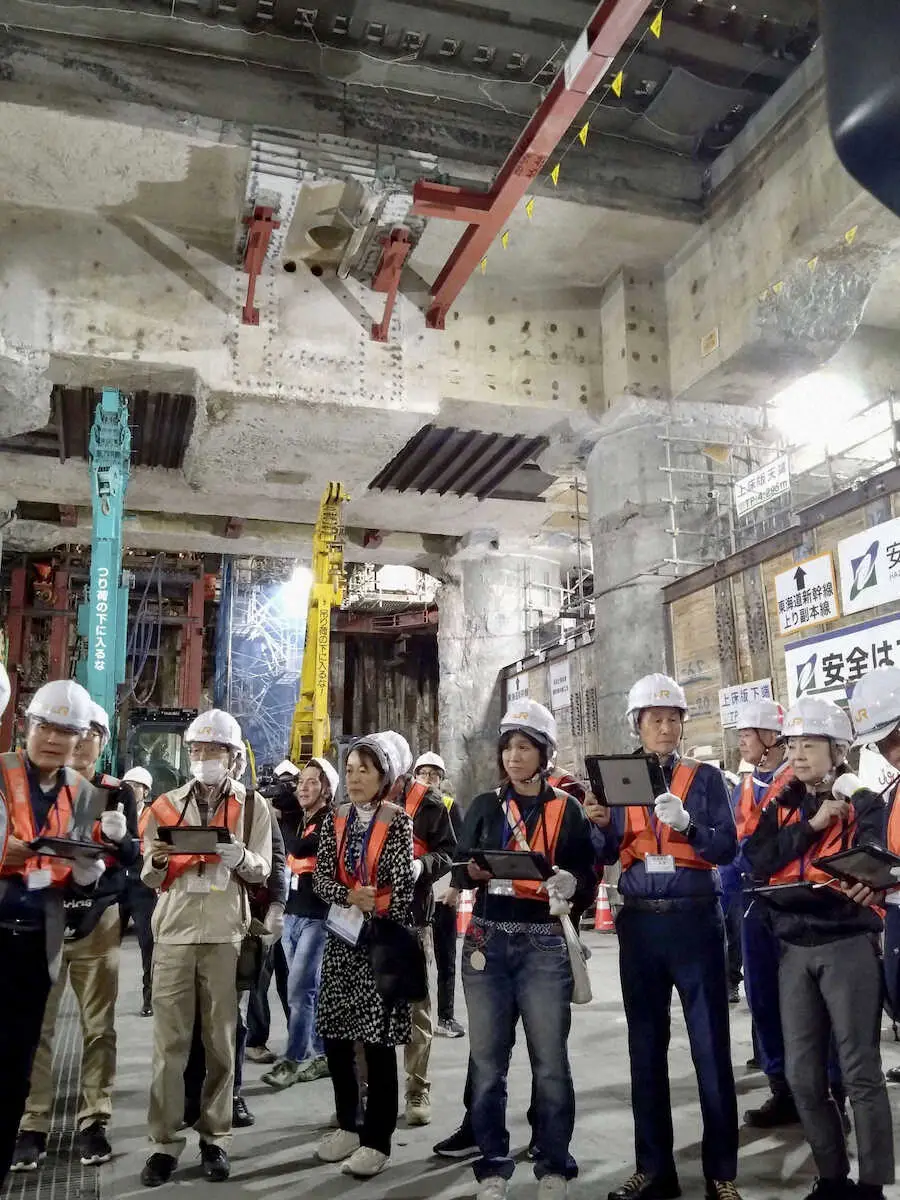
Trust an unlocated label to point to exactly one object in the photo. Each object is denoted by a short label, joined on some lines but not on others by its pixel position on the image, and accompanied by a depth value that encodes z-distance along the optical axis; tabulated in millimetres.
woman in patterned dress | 4324
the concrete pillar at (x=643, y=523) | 10469
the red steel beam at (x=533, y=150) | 6762
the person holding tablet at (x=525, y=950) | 3889
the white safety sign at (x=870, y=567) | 7957
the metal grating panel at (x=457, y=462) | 12781
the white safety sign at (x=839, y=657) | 7953
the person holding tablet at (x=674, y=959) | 3852
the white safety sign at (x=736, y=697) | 9500
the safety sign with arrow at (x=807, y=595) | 8719
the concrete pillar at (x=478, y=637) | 16984
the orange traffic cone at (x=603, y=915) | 12383
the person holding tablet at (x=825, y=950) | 3635
